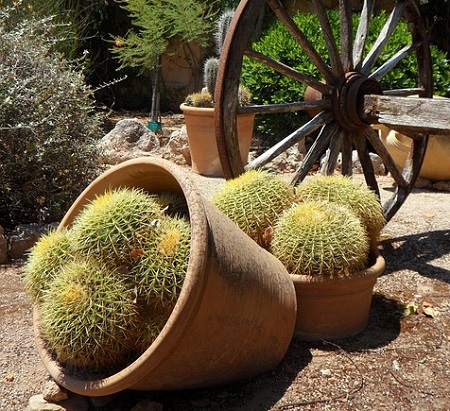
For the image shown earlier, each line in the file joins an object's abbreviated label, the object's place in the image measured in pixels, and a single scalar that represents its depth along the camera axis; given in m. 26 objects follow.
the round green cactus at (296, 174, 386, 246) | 3.28
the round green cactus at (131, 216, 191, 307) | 2.33
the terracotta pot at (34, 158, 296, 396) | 2.22
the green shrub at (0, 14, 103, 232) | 4.48
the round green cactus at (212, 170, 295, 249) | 3.13
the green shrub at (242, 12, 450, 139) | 7.08
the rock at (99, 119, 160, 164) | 7.23
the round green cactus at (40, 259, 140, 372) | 2.29
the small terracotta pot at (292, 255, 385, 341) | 2.96
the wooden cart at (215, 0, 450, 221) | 3.60
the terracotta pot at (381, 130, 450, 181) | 5.97
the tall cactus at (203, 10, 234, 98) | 6.75
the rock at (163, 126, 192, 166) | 7.43
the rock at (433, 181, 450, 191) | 6.25
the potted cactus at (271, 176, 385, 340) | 2.93
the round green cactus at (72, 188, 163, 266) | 2.39
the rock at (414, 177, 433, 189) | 6.34
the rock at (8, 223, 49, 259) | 4.25
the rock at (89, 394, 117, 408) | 2.57
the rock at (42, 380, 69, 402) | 2.53
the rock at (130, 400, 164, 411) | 2.44
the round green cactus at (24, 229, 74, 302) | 2.57
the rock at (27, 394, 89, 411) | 2.52
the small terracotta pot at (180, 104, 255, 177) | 6.59
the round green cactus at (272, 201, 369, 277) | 2.92
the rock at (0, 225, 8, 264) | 4.18
